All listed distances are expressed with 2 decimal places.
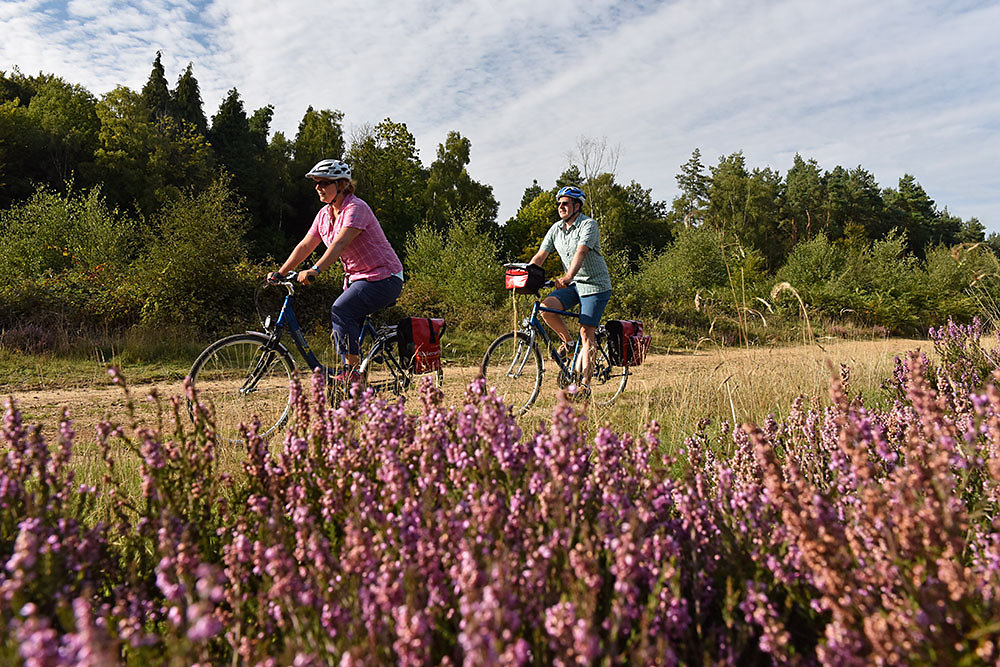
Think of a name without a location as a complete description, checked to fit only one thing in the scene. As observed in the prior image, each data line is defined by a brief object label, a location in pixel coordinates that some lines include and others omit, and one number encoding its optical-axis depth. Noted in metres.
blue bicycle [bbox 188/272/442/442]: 5.57
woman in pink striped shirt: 5.56
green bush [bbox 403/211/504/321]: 18.38
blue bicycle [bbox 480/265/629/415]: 7.38
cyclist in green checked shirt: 7.08
